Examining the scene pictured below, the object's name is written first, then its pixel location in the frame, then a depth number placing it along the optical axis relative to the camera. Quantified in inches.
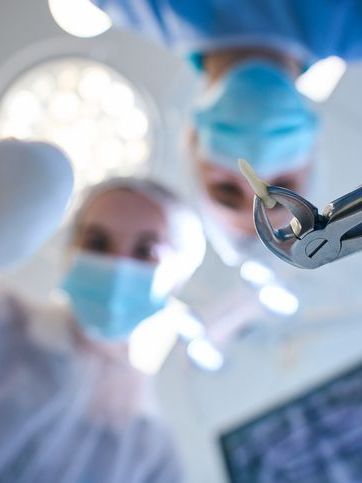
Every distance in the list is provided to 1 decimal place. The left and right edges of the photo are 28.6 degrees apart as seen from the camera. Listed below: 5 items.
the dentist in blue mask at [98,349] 48.7
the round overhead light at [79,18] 53.0
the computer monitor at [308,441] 51.4
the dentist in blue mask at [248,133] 45.3
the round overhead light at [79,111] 57.2
